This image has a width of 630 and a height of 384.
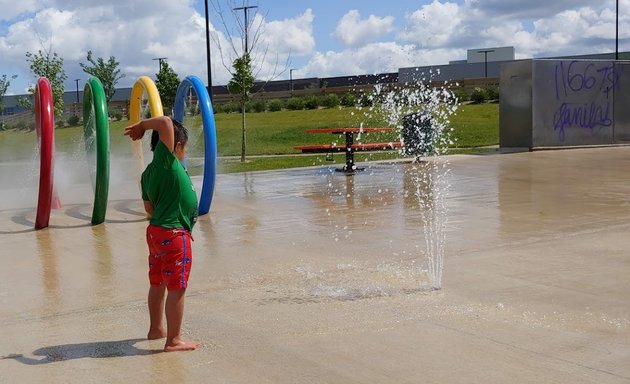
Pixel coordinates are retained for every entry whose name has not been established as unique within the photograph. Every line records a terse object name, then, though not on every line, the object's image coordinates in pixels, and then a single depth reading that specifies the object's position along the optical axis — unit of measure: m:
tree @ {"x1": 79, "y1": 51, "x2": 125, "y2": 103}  48.10
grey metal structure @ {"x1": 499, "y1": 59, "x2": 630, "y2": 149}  19.22
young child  4.50
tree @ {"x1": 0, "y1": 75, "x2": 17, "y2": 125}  41.63
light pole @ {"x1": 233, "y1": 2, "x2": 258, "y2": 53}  22.02
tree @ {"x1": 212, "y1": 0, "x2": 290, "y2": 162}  21.56
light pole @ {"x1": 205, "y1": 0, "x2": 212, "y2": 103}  27.38
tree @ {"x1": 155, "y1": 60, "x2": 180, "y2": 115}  40.72
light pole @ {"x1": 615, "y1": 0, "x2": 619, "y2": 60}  45.67
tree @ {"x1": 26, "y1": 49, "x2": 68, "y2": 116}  32.53
